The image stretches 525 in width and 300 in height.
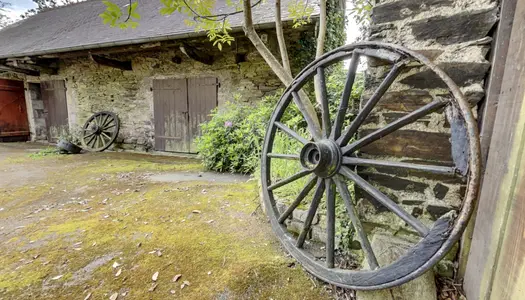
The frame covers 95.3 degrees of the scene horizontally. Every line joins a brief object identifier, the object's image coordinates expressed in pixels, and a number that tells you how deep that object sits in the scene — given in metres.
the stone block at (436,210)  1.24
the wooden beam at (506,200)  0.79
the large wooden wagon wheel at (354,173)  0.90
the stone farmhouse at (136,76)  4.80
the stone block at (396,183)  1.30
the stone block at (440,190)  1.23
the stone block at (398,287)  1.12
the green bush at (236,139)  3.71
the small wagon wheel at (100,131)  6.25
